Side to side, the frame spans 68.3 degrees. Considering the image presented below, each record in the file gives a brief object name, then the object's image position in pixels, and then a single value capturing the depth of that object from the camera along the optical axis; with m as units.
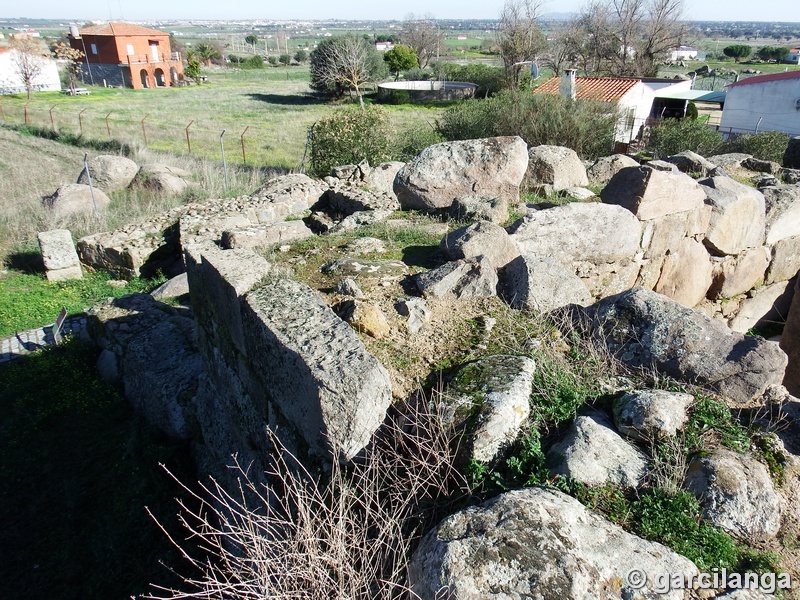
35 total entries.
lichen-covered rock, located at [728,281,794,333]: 7.38
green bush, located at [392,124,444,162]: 13.69
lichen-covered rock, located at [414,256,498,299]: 4.31
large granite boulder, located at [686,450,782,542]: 2.47
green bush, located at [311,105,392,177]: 13.01
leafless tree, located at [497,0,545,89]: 34.94
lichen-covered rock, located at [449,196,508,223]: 5.89
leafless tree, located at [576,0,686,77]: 39.44
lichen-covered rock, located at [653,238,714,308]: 6.42
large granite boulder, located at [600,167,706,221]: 5.83
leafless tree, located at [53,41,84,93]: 42.25
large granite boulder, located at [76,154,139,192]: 14.29
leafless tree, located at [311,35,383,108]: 34.41
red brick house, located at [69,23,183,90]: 44.48
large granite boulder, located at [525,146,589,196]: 7.33
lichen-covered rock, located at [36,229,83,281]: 9.73
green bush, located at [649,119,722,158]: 12.15
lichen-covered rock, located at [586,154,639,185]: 8.12
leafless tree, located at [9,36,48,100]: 37.47
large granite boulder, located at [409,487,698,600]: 2.12
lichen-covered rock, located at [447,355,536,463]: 2.88
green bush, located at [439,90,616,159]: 11.70
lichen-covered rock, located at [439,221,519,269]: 4.67
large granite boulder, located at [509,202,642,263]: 5.25
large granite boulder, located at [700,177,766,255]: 6.62
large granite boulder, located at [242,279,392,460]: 3.01
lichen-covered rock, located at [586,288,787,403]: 3.29
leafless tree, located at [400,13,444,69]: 58.81
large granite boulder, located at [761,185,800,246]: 7.05
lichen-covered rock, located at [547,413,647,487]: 2.68
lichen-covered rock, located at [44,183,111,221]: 12.25
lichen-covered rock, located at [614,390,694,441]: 2.87
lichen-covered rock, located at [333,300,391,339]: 3.75
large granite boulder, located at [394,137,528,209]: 6.52
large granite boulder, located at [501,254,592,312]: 4.27
